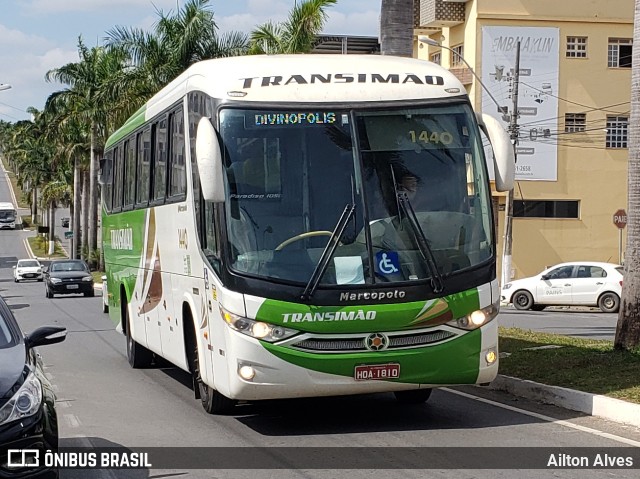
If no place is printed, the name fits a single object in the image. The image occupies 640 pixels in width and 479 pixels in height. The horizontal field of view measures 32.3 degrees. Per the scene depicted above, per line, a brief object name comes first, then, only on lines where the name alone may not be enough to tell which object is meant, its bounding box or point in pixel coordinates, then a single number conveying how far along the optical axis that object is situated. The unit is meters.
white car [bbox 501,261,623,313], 32.16
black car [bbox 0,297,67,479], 7.01
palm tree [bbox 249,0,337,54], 32.97
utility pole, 40.34
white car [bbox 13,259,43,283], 65.19
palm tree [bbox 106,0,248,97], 39.59
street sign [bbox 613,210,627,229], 38.44
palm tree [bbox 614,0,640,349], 13.73
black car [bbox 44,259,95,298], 43.09
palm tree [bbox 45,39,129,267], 51.75
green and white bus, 10.01
